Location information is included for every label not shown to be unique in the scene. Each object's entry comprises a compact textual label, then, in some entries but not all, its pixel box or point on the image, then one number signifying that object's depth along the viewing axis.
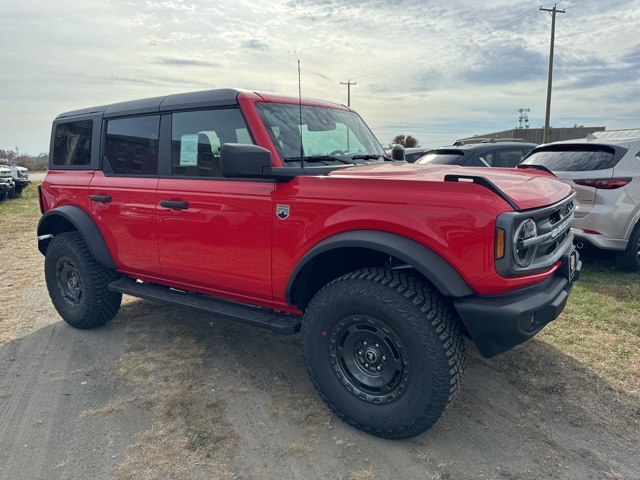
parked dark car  7.76
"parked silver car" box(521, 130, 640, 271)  5.57
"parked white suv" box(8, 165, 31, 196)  16.01
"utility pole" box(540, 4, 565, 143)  26.38
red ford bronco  2.51
